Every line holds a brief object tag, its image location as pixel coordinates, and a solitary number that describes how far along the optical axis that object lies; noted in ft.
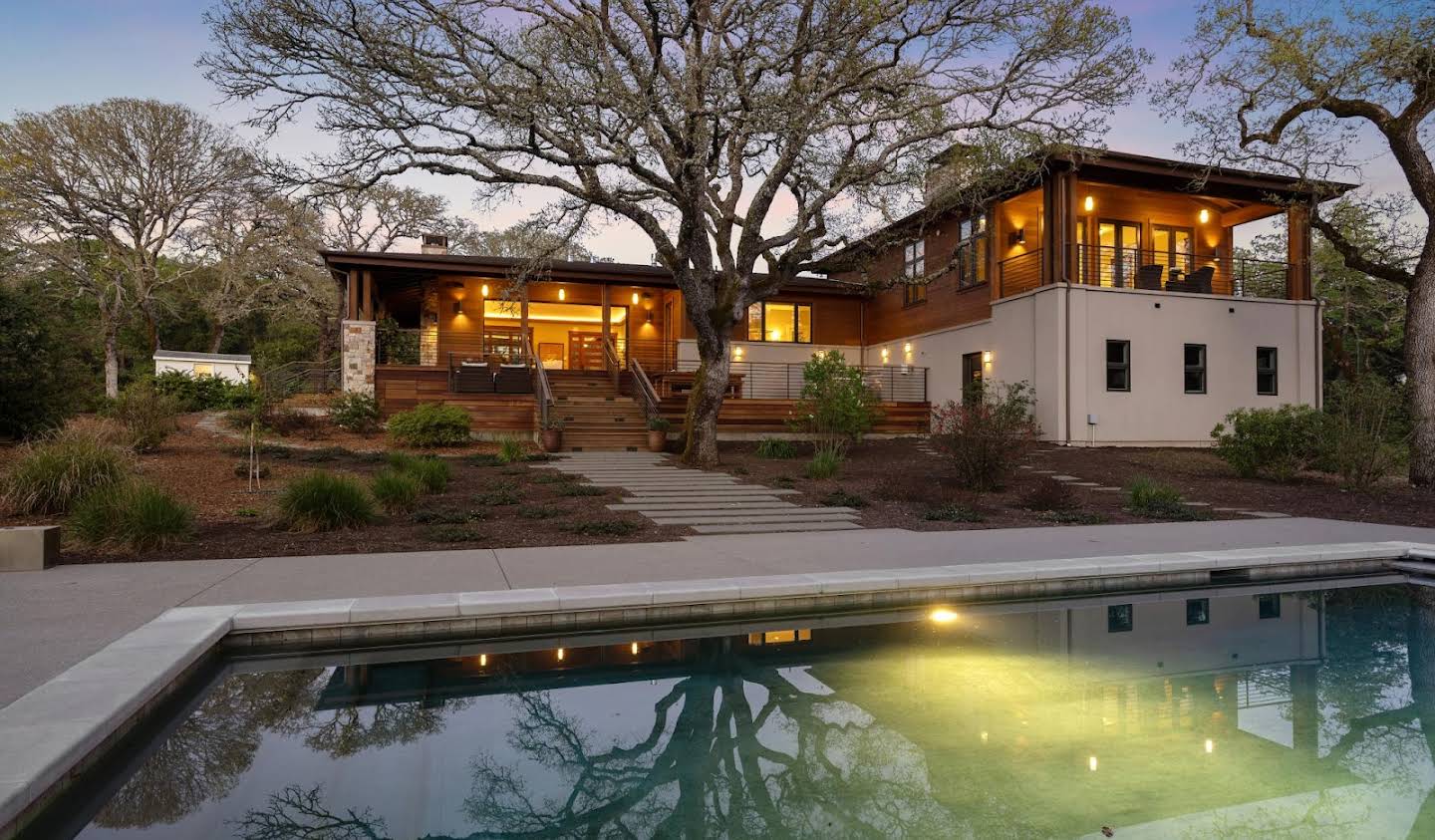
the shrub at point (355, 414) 56.39
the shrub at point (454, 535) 26.07
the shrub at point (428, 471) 35.42
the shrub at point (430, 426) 52.03
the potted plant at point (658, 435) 55.42
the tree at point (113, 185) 73.20
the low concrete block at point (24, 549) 20.31
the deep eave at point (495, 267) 66.74
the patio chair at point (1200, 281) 62.28
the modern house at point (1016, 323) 57.67
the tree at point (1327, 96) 41.32
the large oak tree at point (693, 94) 36.45
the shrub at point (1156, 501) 33.83
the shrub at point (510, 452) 46.91
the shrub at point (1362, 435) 39.63
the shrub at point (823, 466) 44.21
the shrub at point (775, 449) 54.65
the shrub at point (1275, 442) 43.75
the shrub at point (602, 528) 27.89
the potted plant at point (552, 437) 53.57
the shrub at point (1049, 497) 34.86
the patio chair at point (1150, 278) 61.72
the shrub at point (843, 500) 35.86
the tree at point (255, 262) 84.84
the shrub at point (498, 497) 33.42
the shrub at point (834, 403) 52.80
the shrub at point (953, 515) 32.12
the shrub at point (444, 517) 29.12
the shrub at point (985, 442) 39.65
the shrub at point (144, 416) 39.93
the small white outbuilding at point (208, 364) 90.17
